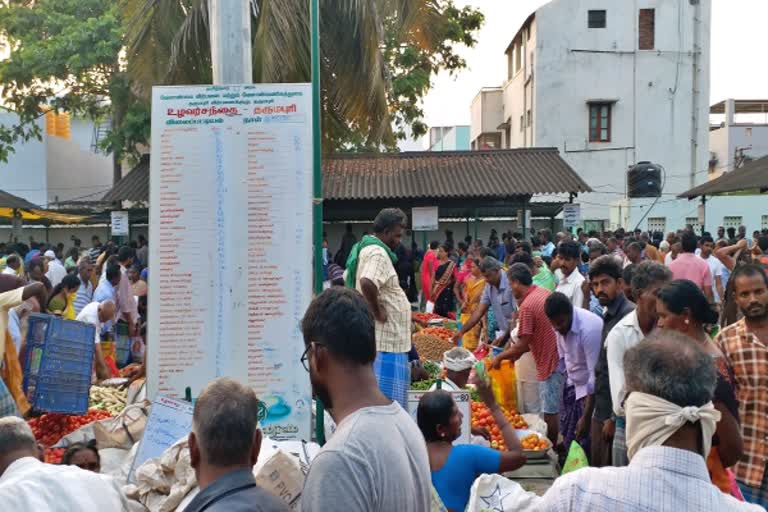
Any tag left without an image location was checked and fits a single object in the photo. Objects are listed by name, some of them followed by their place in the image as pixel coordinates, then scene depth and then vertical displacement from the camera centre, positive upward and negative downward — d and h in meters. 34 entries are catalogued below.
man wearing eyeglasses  2.02 -0.59
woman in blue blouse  3.84 -1.22
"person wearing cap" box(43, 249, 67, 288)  12.50 -0.84
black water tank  31.09 +1.78
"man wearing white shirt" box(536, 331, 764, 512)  2.01 -0.63
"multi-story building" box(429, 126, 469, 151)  58.41 +6.69
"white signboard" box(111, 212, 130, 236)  17.00 -0.05
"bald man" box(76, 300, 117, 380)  7.72 -0.98
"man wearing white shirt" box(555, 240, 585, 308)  8.09 -0.56
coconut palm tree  9.51 +2.32
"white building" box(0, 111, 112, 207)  31.33 +2.35
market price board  4.33 -0.17
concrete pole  4.94 +1.18
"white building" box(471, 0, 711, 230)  33.06 +5.92
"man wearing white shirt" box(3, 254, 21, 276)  11.35 -0.63
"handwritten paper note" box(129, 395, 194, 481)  4.17 -1.13
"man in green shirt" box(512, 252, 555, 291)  9.33 -0.66
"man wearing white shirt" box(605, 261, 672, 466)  4.44 -0.64
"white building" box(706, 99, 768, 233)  28.80 +3.70
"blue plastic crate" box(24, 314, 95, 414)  5.72 -1.11
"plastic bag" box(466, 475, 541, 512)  3.83 -1.42
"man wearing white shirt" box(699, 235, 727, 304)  12.18 -0.76
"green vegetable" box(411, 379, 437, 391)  8.14 -1.76
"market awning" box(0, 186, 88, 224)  18.75 +0.27
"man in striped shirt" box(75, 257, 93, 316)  10.02 -0.91
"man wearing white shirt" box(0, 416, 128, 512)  2.66 -0.95
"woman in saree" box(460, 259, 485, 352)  10.50 -1.17
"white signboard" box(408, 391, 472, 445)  5.35 -1.34
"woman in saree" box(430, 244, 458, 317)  14.02 -1.16
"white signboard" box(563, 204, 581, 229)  18.93 +0.22
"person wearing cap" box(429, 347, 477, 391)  5.93 -1.12
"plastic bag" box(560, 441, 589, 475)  4.66 -1.46
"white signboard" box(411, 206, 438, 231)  17.35 +0.07
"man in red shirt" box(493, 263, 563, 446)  6.68 -1.15
